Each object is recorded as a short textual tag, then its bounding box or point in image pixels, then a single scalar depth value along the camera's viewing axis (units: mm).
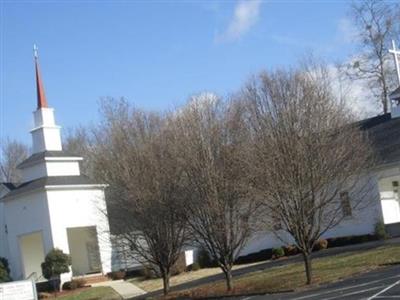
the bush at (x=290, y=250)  34000
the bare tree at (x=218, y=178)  22234
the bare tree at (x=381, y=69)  51094
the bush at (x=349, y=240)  32344
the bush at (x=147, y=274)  35334
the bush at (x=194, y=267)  35438
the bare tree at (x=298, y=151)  20859
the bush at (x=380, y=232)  31766
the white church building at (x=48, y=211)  38938
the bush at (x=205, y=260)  36250
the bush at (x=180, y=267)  34225
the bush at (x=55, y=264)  36719
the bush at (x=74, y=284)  36209
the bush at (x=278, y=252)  33844
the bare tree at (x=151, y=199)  24391
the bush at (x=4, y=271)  39056
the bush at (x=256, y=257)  35344
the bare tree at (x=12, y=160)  69938
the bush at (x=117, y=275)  38006
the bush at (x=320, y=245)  33094
